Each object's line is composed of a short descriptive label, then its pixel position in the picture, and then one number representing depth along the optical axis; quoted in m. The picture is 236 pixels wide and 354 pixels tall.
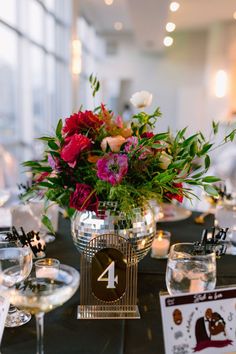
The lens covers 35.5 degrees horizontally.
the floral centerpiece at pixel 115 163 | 1.00
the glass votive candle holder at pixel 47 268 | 0.91
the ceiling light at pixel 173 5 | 5.53
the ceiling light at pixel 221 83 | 8.62
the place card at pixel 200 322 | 0.79
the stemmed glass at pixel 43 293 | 0.78
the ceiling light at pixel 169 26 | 6.08
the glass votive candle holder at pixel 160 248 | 1.41
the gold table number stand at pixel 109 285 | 0.99
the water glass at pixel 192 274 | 0.94
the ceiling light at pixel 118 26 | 9.00
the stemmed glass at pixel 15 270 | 0.94
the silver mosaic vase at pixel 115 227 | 1.08
